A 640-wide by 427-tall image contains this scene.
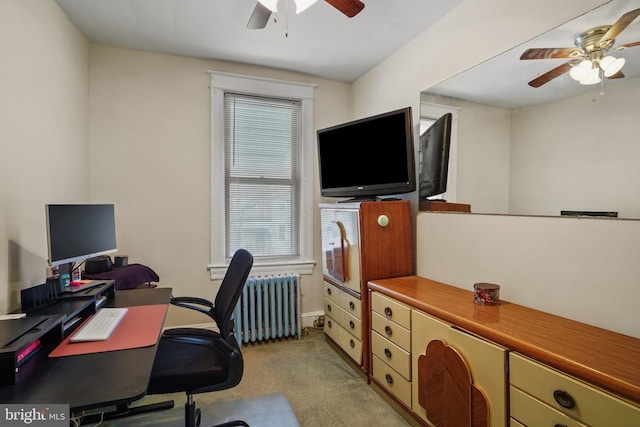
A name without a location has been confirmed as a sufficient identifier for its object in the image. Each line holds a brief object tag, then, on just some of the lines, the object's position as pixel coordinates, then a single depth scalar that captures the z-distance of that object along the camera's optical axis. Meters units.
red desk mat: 1.25
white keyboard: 1.33
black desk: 0.93
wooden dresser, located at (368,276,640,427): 1.04
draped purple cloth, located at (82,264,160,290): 2.22
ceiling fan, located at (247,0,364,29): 1.60
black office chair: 1.47
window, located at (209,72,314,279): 3.05
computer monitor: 1.56
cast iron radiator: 2.98
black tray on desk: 1.00
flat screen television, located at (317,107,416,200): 2.38
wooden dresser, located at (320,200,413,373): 2.34
